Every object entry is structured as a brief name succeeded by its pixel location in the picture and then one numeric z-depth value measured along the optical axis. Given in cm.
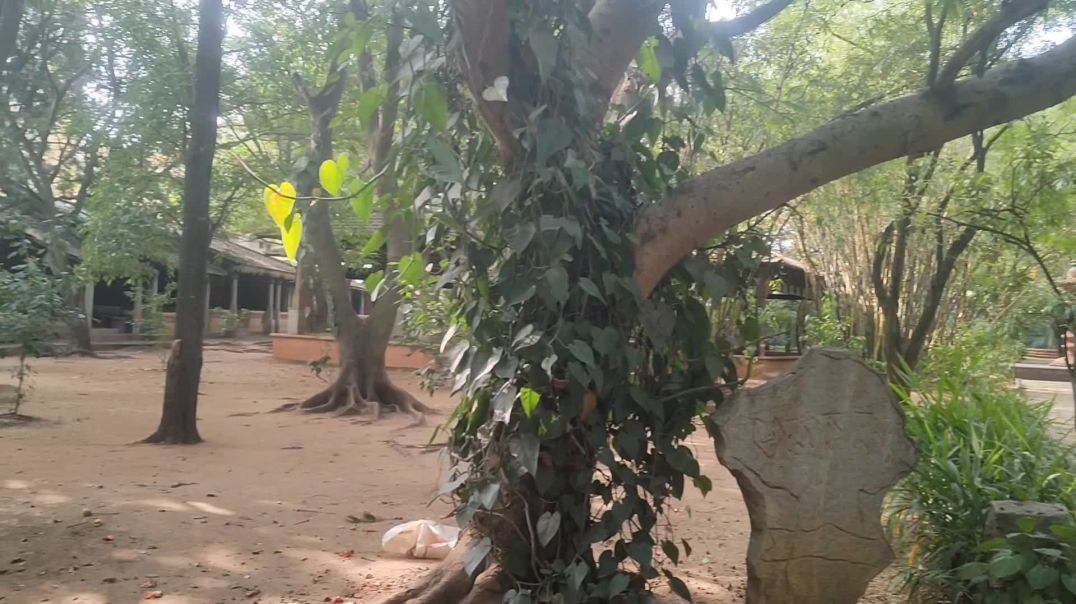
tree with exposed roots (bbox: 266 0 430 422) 1038
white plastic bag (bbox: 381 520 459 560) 460
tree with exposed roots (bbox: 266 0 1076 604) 301
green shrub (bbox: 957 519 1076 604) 324
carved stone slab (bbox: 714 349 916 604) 345
